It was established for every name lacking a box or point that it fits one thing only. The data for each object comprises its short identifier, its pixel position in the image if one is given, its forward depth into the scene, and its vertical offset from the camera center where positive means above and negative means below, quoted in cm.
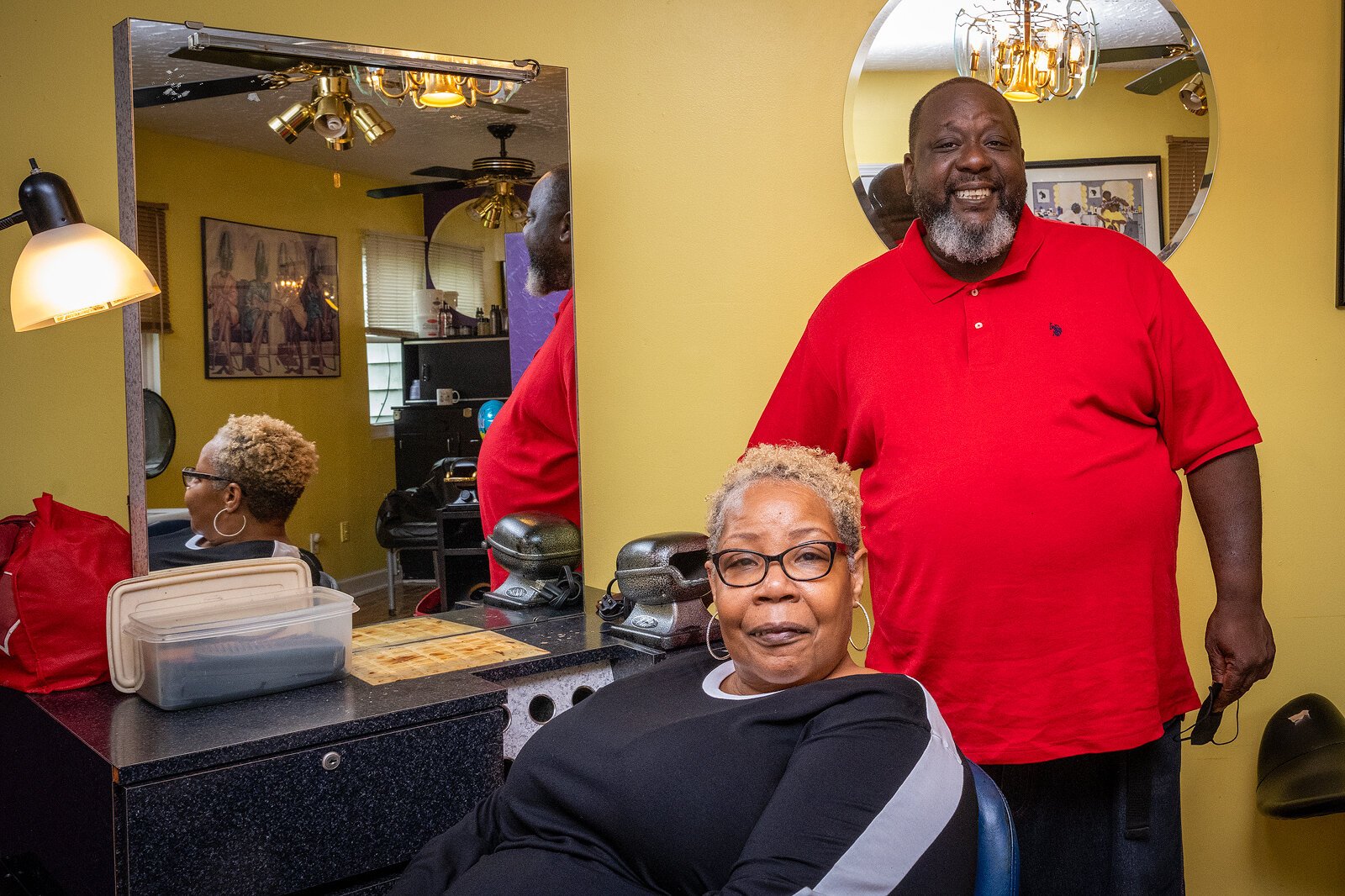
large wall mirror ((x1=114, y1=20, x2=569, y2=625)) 220 +31
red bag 197 -35
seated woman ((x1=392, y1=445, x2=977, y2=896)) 127 -46
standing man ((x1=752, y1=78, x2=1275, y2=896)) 189 -18
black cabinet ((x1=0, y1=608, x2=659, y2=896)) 164 -60
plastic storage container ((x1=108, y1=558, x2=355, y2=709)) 190 -41
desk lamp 194 +22
